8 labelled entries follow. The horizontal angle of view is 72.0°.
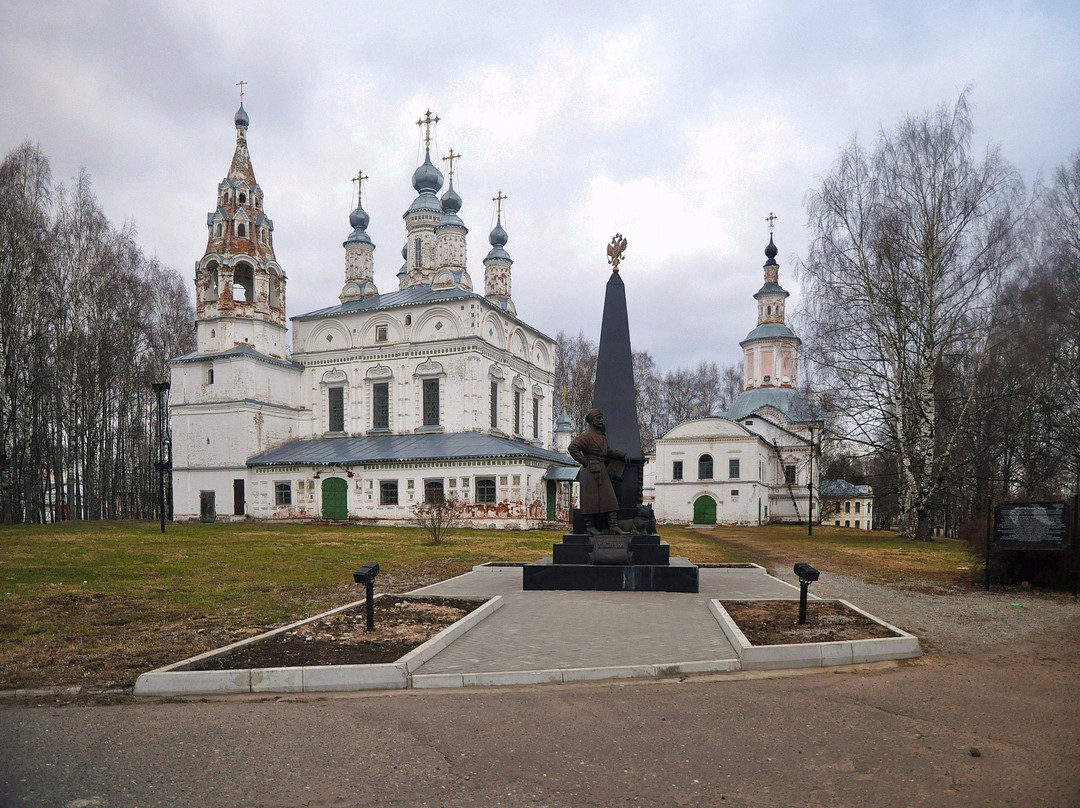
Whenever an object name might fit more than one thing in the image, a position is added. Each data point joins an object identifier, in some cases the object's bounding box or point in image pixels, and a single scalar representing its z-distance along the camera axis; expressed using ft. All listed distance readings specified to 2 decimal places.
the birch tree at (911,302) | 76.48
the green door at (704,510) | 140.77
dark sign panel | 36.27
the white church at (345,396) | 113.19
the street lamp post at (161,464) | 80.94
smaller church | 138.62
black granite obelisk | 35.19
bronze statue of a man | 37.91
